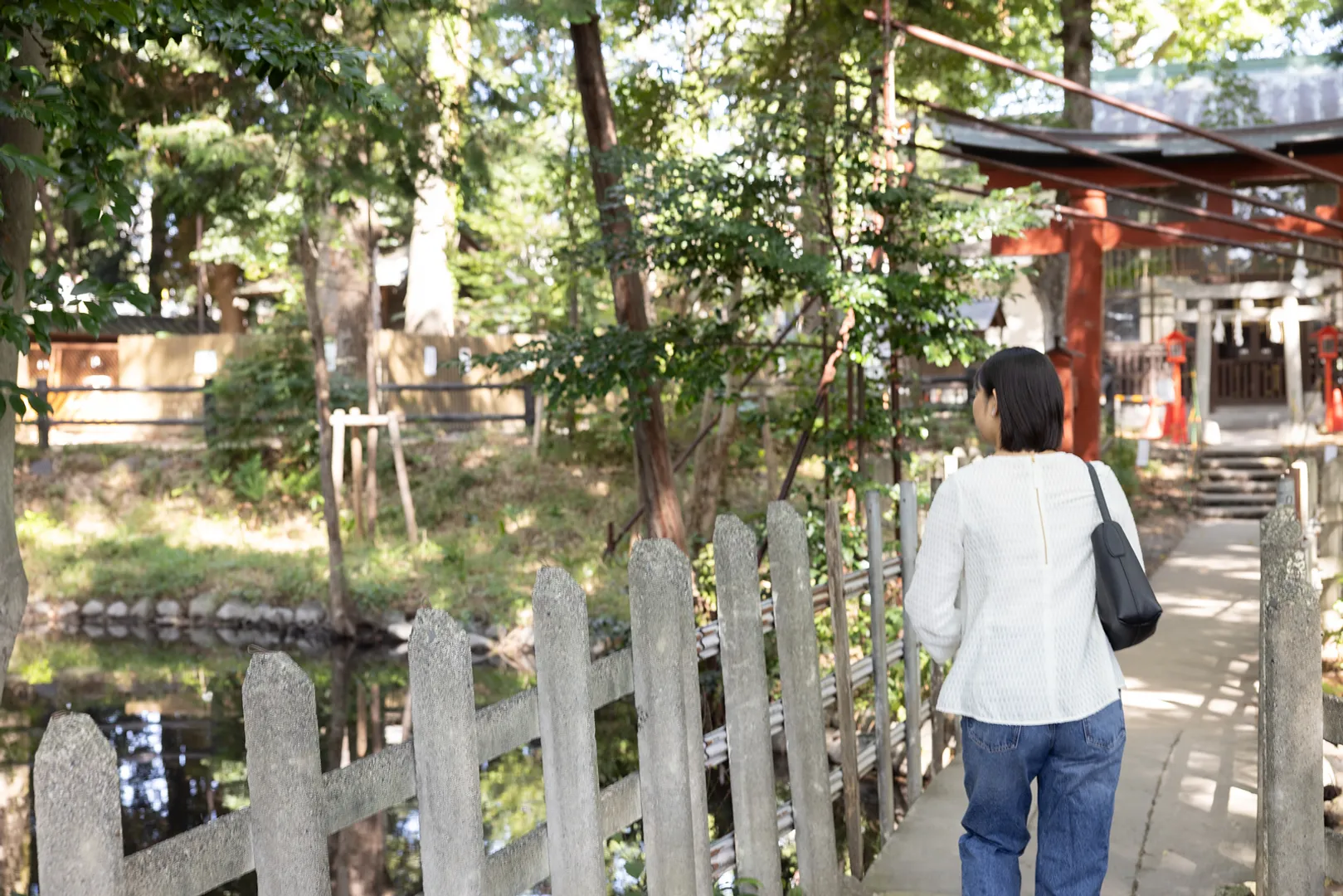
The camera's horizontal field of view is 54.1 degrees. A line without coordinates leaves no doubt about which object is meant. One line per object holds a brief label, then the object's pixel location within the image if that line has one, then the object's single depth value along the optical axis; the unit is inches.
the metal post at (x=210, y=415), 690.8
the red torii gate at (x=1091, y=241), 416.8
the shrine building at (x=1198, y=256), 450.0
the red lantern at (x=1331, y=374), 779.4
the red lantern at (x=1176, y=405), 820.0
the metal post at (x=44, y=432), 733.1
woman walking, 119.4
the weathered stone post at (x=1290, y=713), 129.0
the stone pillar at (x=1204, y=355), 899.4
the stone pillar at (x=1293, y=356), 842.2
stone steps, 657.6
